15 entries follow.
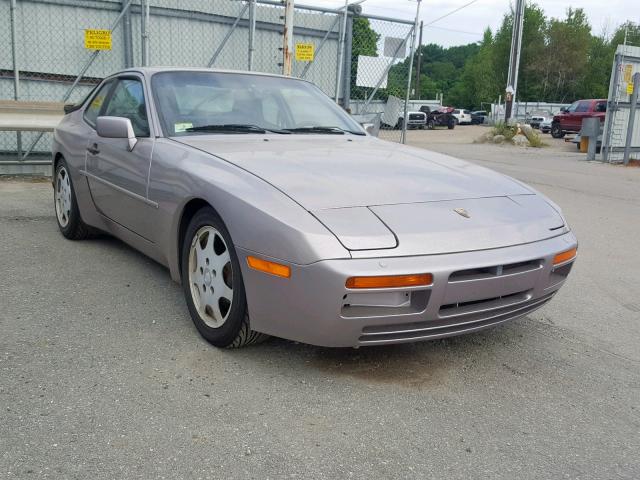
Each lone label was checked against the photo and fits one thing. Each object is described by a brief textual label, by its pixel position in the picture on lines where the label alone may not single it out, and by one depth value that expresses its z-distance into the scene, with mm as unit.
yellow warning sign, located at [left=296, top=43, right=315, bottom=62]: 9930
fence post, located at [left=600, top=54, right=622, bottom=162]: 14289
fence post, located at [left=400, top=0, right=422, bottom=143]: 10398
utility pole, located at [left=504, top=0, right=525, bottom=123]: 21906
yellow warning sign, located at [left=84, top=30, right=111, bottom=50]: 8750
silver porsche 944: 2553
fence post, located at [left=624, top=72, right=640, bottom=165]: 14030
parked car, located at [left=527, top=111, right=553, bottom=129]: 40231
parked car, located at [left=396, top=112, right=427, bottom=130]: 39812
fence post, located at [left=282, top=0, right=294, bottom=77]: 8695
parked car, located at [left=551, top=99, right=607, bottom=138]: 26438
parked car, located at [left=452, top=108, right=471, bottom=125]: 51972
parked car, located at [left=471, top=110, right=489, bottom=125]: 55219
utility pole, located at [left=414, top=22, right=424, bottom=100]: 61562
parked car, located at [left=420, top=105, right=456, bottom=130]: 42906
